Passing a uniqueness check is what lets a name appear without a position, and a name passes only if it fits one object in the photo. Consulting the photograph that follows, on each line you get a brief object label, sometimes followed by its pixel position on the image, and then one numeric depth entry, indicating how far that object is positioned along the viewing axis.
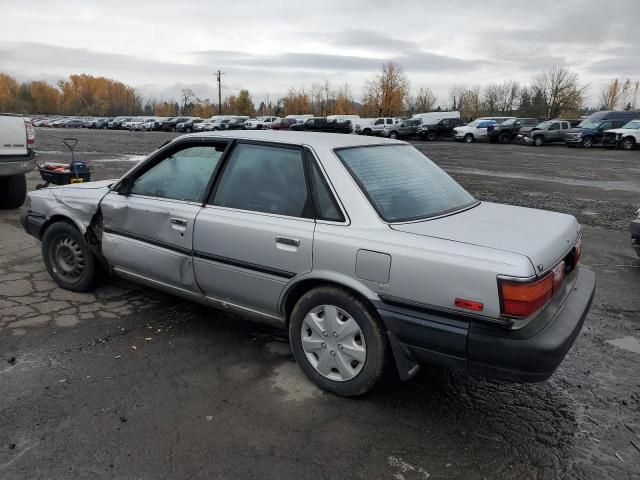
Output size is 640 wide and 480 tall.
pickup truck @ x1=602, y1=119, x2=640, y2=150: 27.23
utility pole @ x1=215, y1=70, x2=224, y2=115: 83.66
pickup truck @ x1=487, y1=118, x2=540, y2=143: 34.41
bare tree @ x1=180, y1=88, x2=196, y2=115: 108.32
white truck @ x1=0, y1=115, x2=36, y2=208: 7.16
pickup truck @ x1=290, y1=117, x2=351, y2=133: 40.10
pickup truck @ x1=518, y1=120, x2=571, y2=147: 31.20
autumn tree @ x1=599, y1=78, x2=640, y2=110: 85.69
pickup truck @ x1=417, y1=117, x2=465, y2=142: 38.06
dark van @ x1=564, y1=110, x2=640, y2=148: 29.25
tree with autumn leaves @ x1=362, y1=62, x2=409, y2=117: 63.41
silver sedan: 2.52
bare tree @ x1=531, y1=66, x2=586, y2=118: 59.78
